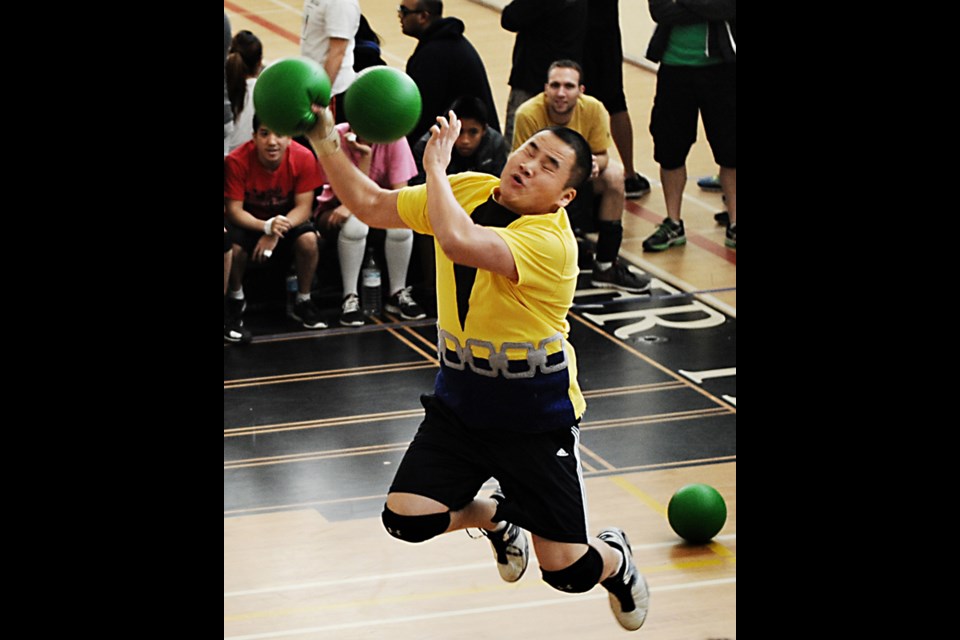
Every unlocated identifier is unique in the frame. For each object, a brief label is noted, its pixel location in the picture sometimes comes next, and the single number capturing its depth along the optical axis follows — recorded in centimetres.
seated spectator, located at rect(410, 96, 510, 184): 1794
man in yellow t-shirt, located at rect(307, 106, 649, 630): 967
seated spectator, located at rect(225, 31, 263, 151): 1909
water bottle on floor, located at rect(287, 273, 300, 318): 1984
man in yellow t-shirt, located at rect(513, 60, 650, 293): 1859
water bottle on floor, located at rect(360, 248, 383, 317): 1972
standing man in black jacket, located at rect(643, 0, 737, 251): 2122
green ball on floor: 1430
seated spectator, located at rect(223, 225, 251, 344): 1908
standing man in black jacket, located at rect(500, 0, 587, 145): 2070
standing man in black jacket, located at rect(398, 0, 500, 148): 1920
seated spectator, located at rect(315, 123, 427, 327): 1825
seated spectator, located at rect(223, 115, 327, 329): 1844
